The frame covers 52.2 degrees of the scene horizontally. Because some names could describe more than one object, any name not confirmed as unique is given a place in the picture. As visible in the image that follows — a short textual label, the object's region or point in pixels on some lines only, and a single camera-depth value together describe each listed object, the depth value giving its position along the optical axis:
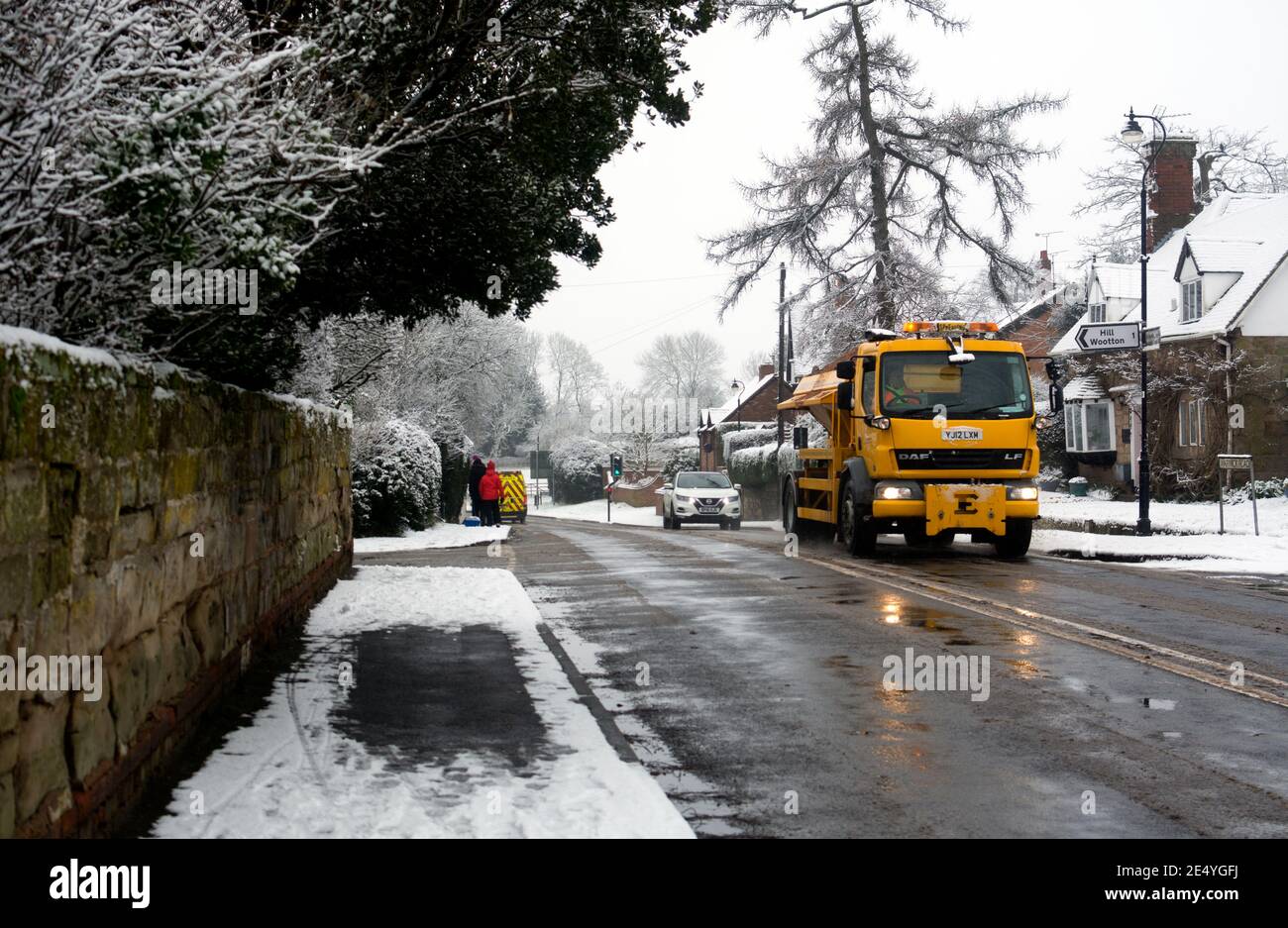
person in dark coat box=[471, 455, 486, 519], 36.78
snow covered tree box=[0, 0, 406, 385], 4.96
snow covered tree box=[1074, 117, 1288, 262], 56.22
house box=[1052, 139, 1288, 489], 34.34
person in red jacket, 35.66
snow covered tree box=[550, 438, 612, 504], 77.50
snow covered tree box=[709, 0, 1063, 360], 37.38
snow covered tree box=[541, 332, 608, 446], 139.00
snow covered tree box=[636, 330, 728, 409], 139.75
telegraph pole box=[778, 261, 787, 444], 40.97
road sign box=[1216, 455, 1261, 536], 22.81
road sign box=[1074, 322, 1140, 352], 24.69
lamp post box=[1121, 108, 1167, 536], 24.28
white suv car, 36.81
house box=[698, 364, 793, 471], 77.19
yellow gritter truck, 17.67
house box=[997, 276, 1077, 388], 57.19
